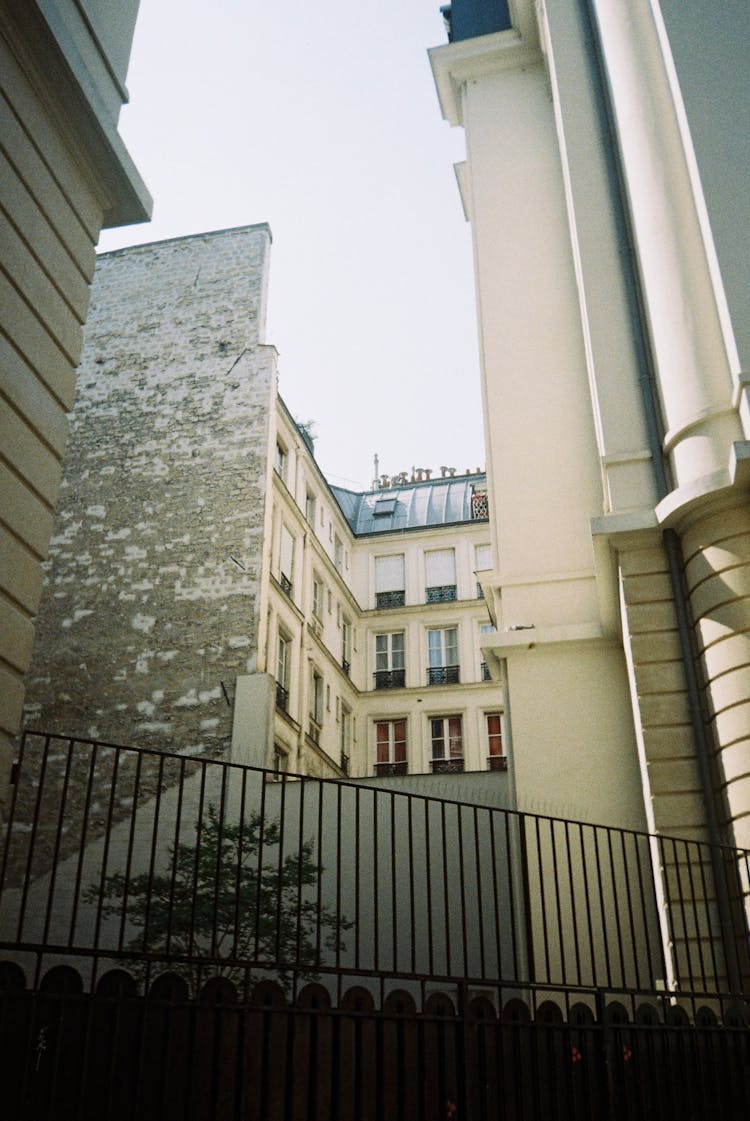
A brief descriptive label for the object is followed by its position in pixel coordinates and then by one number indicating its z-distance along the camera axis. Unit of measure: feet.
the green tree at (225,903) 48.39
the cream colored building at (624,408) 30.37
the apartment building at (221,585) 72.33
